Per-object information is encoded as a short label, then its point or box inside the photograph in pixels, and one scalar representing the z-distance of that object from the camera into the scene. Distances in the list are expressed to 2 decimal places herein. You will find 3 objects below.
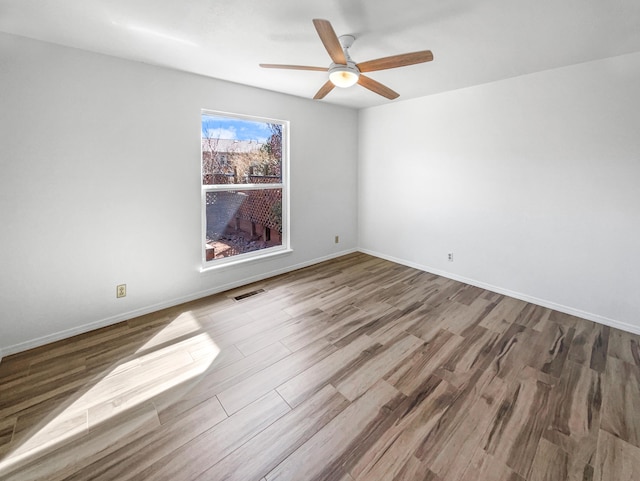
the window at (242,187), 3.27
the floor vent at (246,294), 3.26
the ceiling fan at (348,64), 1.79
